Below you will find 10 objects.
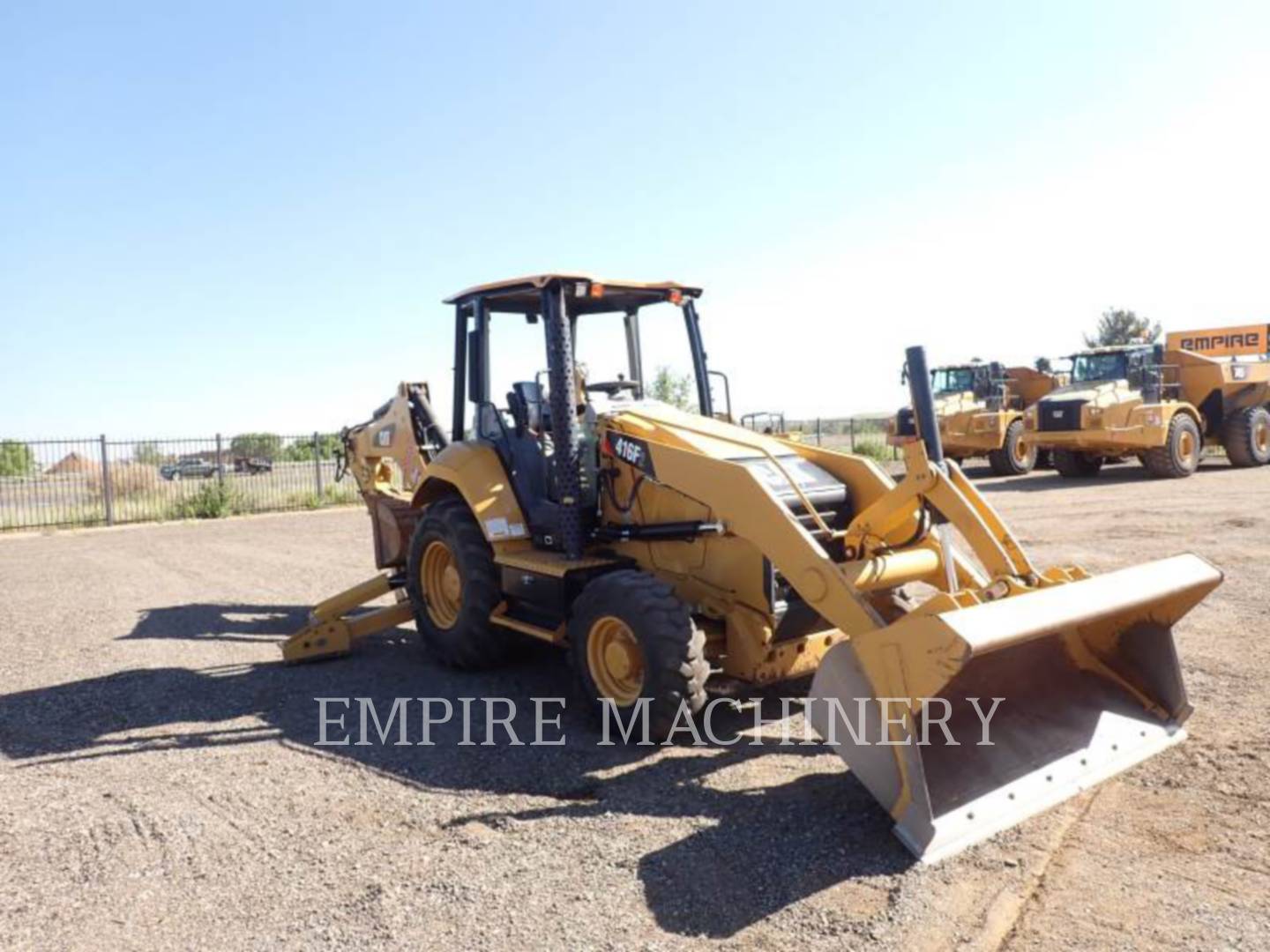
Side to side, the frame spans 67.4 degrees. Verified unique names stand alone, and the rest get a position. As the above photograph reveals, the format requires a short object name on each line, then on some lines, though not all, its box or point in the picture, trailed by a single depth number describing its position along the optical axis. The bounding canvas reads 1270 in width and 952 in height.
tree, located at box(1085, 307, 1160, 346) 46.44
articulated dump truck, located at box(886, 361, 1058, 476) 20.67
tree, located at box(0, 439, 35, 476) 19.23
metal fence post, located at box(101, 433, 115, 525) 18.89
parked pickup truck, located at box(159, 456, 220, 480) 21.49
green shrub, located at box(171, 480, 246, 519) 19.59
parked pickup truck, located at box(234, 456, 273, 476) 22.67
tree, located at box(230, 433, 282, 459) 21.97
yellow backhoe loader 3.82
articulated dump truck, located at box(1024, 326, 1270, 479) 17.77
